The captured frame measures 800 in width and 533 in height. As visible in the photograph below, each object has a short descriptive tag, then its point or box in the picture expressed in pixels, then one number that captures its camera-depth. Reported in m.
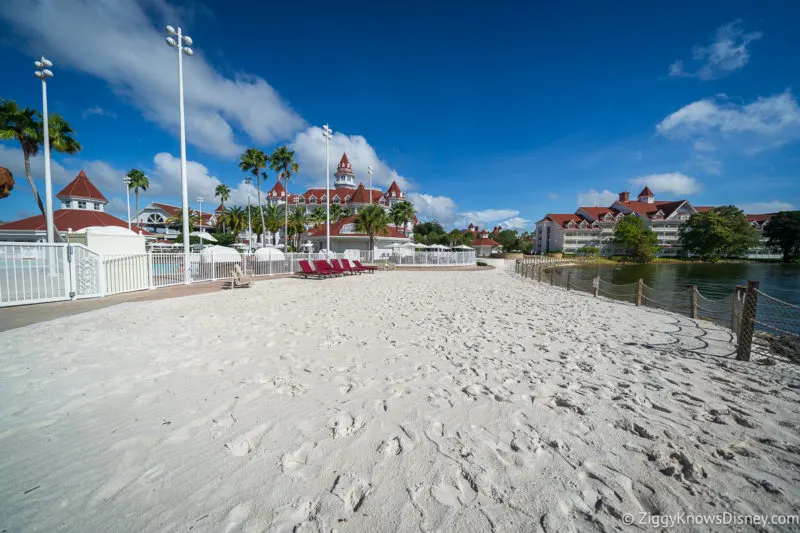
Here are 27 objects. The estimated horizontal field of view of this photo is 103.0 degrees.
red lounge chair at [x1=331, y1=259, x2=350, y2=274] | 18.66
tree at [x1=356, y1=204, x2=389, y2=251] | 32.73
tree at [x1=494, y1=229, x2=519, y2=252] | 86.94
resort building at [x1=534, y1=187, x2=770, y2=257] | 75.38
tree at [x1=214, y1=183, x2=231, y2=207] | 63.34
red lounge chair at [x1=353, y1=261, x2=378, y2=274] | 21.41
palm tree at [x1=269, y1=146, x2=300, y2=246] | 32.47
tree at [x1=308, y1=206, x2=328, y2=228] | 53.28
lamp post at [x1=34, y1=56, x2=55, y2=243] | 12.85
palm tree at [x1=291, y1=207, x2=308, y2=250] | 46.81
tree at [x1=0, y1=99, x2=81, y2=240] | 15.66
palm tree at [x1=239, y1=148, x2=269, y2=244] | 31.52
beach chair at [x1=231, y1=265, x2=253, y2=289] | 12.86
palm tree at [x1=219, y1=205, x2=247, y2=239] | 46.66
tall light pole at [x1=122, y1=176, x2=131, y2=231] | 33.56
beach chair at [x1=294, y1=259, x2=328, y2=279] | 17.10
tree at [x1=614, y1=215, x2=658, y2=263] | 63.25
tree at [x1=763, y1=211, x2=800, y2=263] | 65.69
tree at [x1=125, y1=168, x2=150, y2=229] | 43.12
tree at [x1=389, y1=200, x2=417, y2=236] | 50.00
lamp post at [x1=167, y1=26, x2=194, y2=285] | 13.41
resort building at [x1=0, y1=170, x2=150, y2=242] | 24.19
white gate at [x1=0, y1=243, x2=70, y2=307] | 7.95
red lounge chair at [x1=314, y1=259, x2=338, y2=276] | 17.52
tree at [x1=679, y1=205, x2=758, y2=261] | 64.06
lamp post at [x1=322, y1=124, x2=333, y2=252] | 23.91
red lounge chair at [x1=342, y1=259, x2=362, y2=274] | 20.02
